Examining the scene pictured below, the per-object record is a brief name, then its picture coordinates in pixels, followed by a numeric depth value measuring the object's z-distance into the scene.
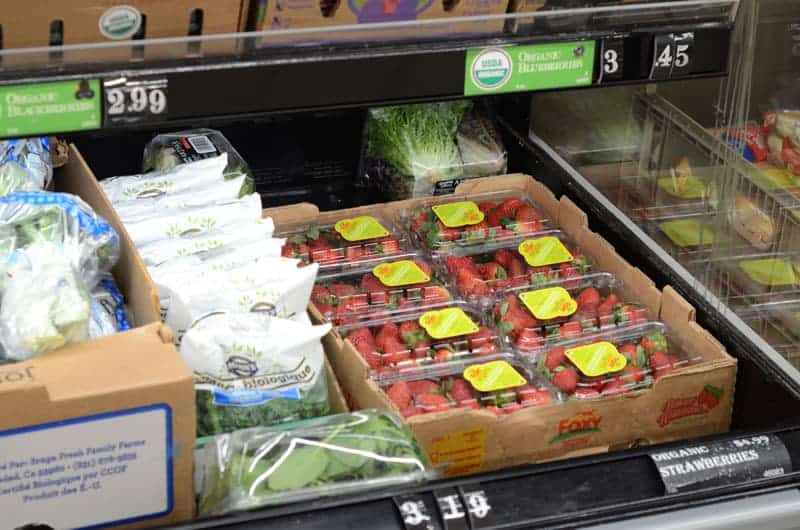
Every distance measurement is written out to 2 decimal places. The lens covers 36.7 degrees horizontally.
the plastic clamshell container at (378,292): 2.26
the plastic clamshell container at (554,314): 2.21
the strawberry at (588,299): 2.29
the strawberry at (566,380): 2.06
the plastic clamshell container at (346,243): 2.41
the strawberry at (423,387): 2.03
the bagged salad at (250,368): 1.85
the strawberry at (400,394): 1.99
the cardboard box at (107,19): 1.49
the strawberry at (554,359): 2.11
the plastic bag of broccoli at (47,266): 1.63
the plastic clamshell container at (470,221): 2.48
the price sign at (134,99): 1.53
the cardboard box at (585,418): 1.94
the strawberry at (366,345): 2.12
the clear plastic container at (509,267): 2.35
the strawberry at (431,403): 1.99
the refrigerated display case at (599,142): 1.58
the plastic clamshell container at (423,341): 2.11
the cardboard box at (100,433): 1.58
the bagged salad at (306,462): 1.70
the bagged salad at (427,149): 2.65
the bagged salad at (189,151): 2.41
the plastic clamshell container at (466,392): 2.00
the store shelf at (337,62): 1.53
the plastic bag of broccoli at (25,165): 2.06
